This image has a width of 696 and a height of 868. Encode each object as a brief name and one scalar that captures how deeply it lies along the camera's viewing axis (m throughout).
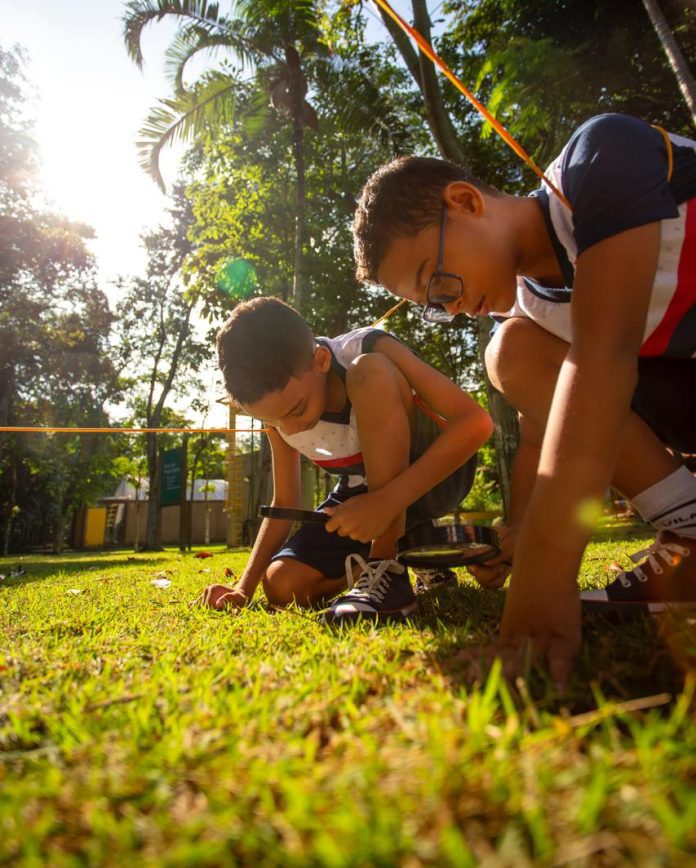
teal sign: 21.39
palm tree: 10.09
